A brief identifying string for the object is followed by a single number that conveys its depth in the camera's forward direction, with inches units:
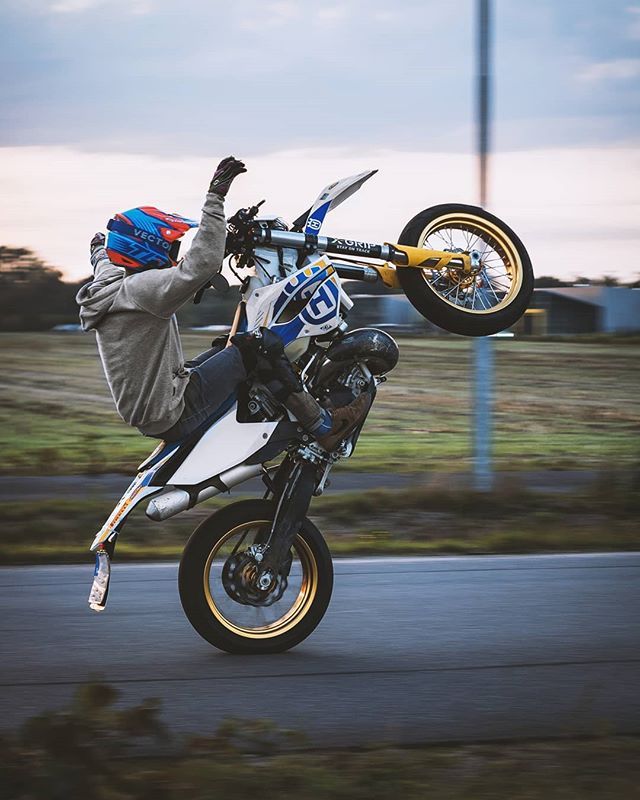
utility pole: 413.7
